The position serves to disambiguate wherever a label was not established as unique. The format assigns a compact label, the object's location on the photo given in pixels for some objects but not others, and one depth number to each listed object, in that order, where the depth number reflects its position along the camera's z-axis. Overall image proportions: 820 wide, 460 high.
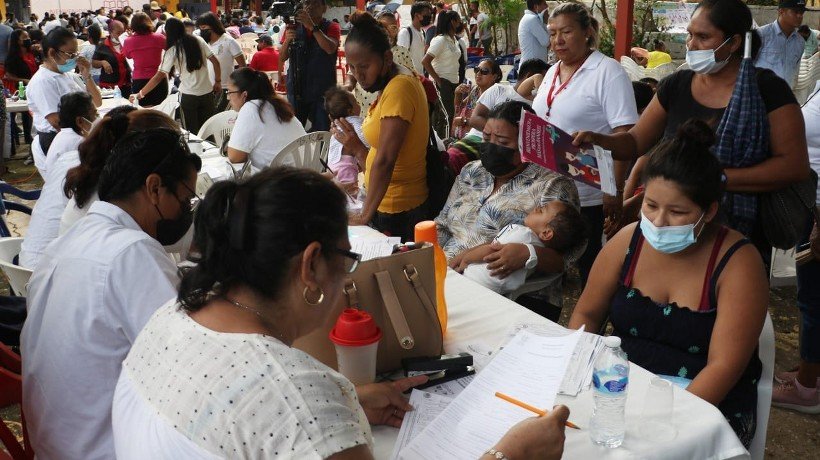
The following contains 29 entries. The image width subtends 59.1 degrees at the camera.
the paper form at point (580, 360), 1.68
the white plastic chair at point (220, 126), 6.05
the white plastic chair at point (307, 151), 4.45
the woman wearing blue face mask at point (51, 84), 5.81
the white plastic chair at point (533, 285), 2.70
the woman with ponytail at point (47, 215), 2.96
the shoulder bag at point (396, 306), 1.69
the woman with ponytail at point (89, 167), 2.31
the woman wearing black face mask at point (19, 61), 8.42
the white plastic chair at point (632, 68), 6.73
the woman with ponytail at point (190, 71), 7.07
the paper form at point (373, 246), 2.18
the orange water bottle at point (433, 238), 2.00
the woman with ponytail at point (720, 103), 2.40
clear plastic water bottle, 1.49
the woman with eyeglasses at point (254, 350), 1.06
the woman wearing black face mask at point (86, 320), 1.68
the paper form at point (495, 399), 1.46
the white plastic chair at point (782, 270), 4.05
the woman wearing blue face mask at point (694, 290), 1.90
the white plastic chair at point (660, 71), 6.89
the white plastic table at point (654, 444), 1.47
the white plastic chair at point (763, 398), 2.00
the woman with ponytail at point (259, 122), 4.52
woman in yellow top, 3.09
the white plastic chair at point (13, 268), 2.69
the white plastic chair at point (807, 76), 7.33
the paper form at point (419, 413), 1.53
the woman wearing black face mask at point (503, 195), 2.78
